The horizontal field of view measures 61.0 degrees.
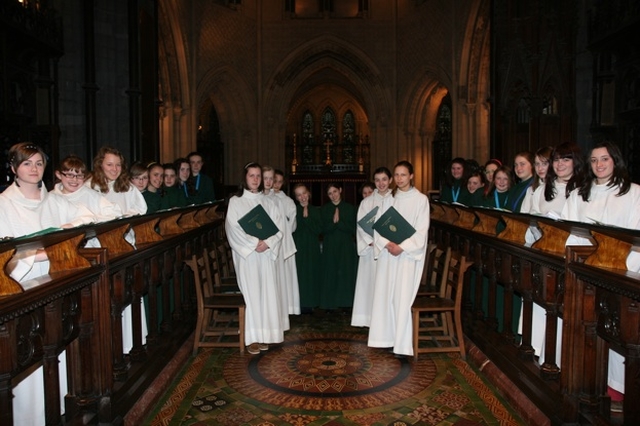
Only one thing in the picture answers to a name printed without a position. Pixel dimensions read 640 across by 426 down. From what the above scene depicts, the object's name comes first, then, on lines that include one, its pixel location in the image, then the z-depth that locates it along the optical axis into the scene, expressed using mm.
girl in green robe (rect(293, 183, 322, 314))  6875
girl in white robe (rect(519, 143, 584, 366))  3953
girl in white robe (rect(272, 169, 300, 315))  6527
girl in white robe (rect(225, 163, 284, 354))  5293
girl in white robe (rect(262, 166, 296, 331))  5715
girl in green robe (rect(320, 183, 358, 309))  6871
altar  17375
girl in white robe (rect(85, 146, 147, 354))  4492
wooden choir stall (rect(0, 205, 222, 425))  2326
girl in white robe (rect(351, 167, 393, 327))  5801
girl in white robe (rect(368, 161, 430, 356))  5011
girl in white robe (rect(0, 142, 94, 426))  3074
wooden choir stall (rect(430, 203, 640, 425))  2598
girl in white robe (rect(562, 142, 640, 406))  3588
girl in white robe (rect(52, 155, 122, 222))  4207
